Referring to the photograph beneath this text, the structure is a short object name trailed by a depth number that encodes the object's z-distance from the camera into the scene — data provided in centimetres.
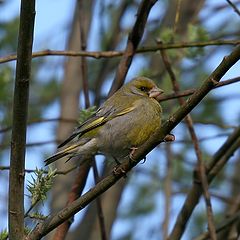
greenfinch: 699
